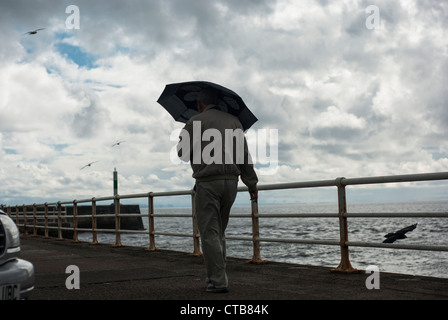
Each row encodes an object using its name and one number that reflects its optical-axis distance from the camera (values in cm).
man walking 463
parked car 329
